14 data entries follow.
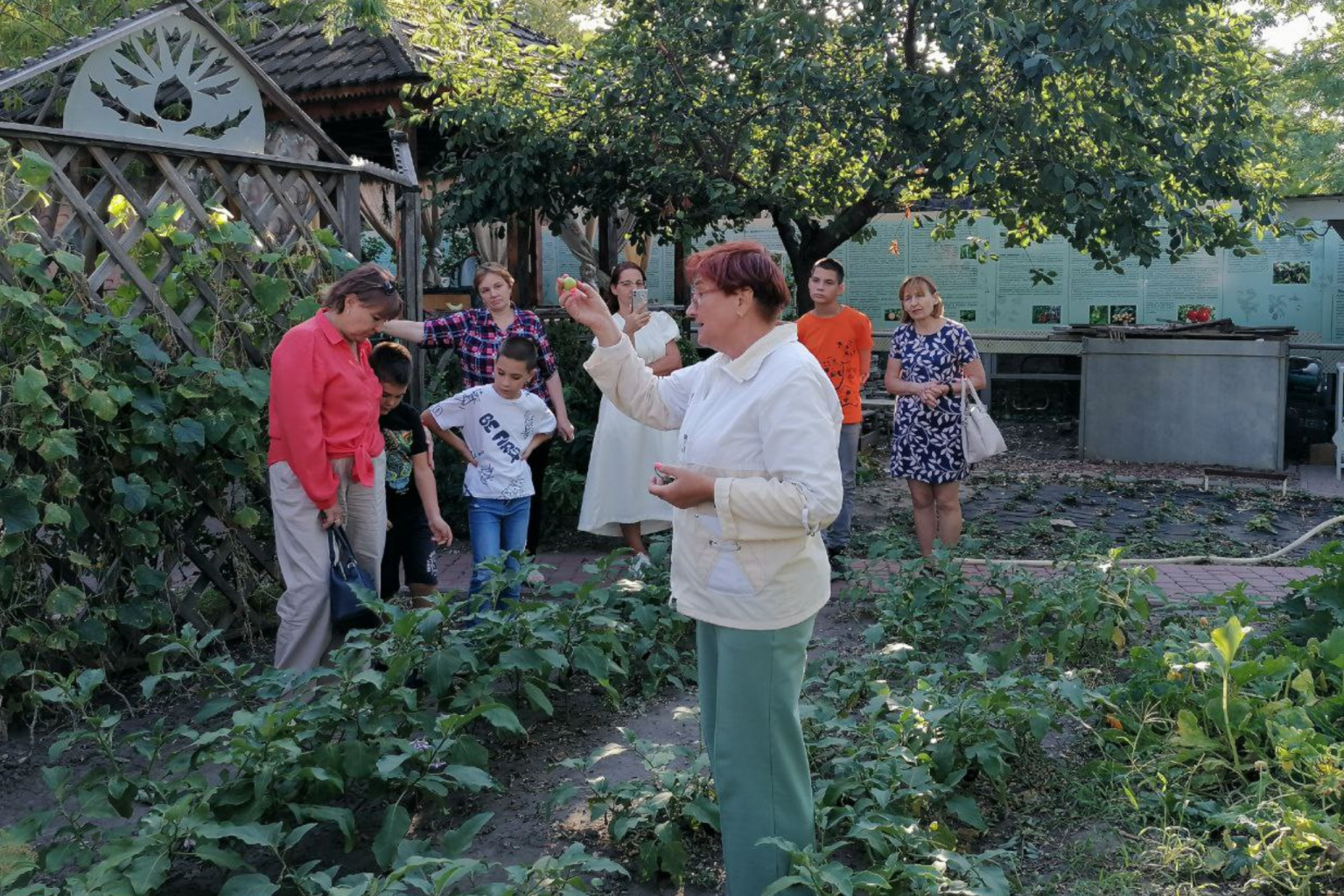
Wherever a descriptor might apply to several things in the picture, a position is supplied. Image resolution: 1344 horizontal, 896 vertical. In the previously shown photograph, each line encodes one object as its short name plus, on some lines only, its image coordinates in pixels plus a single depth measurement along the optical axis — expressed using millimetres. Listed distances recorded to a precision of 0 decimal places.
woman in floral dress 6898
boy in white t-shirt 5848
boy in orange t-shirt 7045
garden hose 6997
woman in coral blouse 4777
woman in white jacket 2922
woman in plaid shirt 6594
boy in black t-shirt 5402
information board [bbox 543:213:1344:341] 14266
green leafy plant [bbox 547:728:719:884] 3475
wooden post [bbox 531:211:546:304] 15406
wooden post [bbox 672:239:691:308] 15252
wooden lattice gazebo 5195
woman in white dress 6969
